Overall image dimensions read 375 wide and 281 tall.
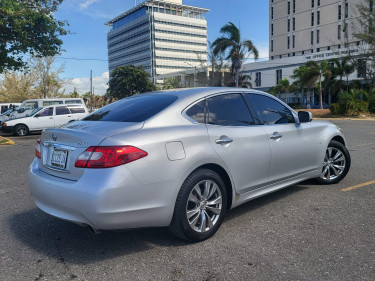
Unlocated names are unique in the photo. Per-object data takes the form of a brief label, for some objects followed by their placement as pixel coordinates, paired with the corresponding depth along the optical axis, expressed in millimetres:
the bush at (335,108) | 29544
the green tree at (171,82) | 71344
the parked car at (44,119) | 17438
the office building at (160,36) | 117375
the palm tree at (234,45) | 38469
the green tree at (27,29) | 13659
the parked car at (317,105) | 48812
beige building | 61250
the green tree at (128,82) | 58562
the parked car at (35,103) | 20359
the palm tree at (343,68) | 37153
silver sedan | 2902
